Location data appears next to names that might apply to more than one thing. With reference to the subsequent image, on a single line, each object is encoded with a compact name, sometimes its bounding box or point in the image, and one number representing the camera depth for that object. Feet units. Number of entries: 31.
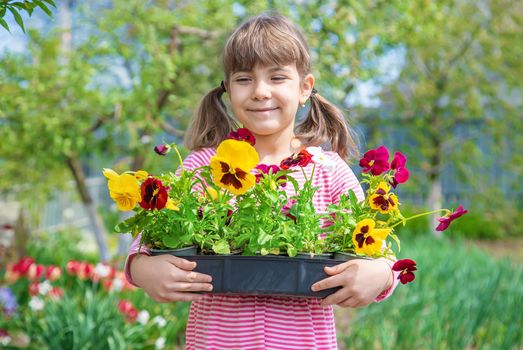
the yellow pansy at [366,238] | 4.56
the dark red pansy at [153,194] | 4.37
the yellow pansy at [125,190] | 4.50
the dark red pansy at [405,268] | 4.73
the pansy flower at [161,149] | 5.00
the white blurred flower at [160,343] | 9.69
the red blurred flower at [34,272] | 12.46
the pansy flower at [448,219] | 4.93
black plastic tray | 4.52
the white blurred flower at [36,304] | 10.54
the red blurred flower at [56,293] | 11.02
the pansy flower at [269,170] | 4.73
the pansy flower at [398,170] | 5.03
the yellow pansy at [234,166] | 4.39
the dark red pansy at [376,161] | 4.96
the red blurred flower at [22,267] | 12.44
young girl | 4.73
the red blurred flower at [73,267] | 12.70
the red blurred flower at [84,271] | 12.69
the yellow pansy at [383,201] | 4.73
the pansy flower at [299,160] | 4.79
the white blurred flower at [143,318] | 10.03
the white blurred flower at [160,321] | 10.09
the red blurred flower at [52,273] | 12.46
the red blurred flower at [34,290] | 11.46
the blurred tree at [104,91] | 14.17
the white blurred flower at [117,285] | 12.10
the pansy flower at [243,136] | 5.06
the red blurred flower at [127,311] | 10.52
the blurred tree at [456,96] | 28.22
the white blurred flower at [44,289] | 11.36
